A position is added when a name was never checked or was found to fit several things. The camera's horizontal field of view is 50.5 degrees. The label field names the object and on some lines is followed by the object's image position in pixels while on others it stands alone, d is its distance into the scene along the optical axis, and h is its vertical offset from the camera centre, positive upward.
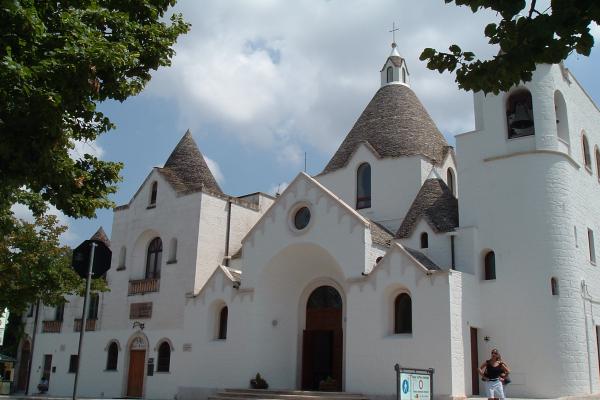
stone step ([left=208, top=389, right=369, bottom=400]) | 19.84 -0.64
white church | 20.03 +3.88
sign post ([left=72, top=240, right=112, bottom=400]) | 9.84 +1.67
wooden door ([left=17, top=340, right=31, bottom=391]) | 35.78 +0.14
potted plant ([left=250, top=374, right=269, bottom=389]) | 22.95 -0.32
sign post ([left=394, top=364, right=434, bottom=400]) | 14.18 -0.13
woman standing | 15.67 +0.13
